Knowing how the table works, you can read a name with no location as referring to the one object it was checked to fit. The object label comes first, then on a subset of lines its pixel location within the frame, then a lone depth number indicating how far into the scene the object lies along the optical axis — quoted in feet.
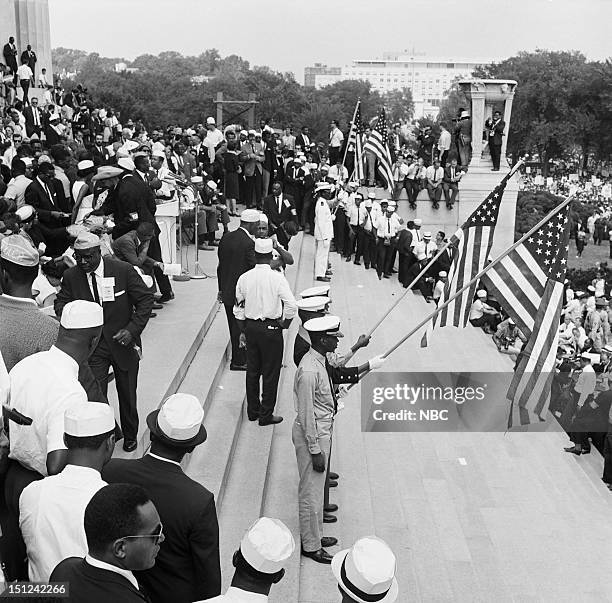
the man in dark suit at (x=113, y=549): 8.68
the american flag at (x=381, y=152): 65.21
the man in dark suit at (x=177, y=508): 11.10
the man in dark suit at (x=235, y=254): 28.56
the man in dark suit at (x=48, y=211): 29.50
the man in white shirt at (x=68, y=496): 10.50
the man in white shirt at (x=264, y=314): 24.86
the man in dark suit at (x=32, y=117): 58.95
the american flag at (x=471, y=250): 25.81
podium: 36.04
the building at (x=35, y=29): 138.62
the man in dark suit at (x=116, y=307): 18.56
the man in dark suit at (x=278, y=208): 46.50
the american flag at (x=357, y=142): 70.23
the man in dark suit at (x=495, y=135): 77.51
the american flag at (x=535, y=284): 22.41
